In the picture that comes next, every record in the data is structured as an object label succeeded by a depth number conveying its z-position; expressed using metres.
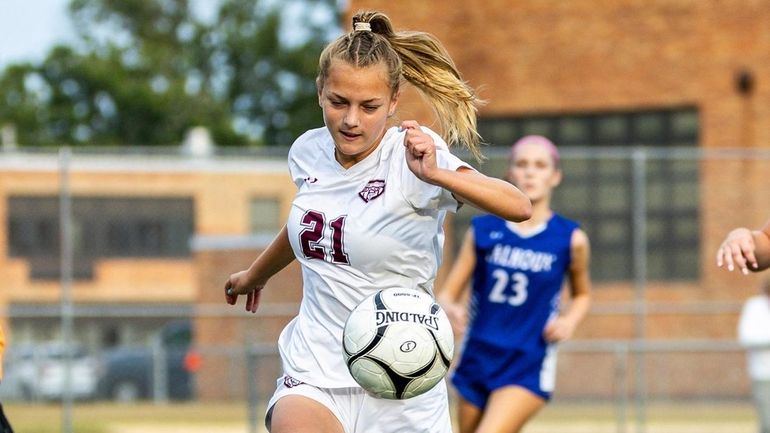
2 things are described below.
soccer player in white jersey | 8.77
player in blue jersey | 13.51
